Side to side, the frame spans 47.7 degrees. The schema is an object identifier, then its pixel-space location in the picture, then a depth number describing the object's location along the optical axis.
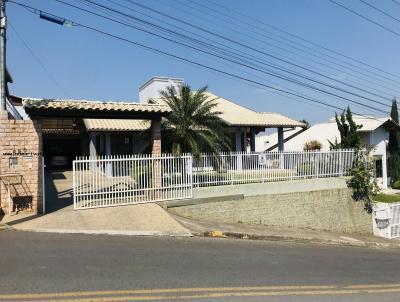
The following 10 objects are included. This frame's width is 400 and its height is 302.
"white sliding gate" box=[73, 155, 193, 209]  13.46
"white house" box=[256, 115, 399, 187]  33.16
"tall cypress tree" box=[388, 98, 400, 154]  34.25
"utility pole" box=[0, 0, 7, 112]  12.84
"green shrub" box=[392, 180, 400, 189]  32.34
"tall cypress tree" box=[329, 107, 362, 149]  25.53
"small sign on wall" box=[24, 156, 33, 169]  12.72
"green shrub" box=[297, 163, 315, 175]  18.55
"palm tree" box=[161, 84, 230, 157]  16.52
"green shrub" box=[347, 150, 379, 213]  19.41
